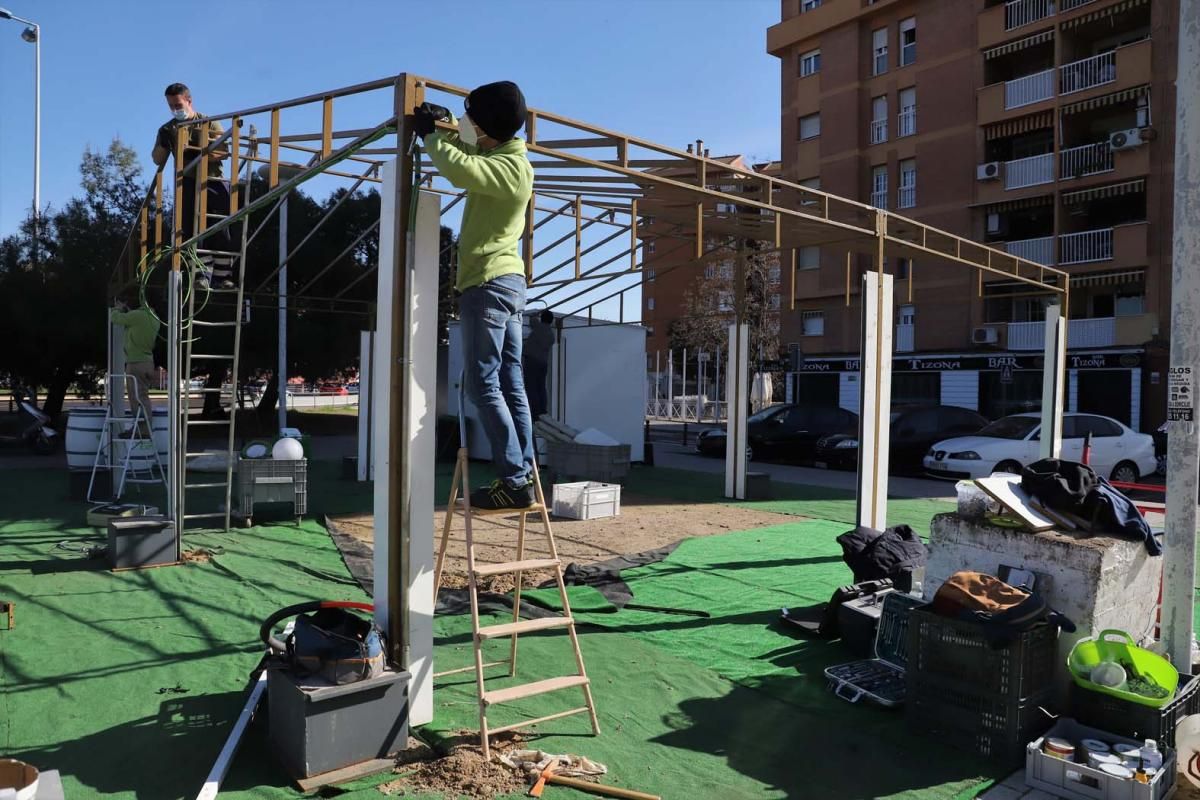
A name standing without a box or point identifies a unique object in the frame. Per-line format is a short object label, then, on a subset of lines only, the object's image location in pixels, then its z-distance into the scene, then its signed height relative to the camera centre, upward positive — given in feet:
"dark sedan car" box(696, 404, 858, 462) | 58.85 -2.63
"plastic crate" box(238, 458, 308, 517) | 28.99 -3.53
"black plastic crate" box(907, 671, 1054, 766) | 11.96 -4.85
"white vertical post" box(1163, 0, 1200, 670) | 13.64 +0.43
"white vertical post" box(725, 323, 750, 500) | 38.45 -0.90
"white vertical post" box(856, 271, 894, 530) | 24.68 -0.50
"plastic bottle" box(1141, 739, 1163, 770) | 10.77 -4.72
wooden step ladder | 11.57 -3.47
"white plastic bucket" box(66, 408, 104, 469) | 35.63 -2.42
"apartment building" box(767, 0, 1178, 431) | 73.26 +22.91
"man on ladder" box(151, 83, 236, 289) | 22.03 +6.05
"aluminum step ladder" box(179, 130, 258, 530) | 21.11 +3.04
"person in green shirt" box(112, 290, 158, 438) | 31.24 +1.07
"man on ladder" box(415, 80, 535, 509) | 12.18 +1.85
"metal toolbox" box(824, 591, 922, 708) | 14.25 -5.12
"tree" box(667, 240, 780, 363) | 102.01 +11.22
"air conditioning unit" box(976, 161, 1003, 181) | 82.33 +22.59
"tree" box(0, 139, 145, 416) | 59.88 +6.10
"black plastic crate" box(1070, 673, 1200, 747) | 11.48 -4.54
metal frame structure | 12.62 +5.34
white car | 46.60 -3.01
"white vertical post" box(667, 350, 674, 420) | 103.91 -0.15
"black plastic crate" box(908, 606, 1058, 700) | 11.96 -3.94
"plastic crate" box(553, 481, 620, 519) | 32.78 -4.48
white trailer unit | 50.42 +0.46
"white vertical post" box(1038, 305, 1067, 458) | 34.19 +0.51
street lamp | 69.41 +27.84
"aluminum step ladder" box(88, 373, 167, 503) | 31.19 -2.67
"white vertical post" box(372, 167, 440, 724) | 12.53 -1.02
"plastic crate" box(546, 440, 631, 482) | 41.29 -3.65
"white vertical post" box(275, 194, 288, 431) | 54.08 +2.02
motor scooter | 50.93 -3.47
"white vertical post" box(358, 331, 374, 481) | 41.14 -1.26
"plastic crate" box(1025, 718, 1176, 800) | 10.44 -5.01
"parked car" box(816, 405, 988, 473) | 54.24 -2.77
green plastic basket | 12.08 -3.92
